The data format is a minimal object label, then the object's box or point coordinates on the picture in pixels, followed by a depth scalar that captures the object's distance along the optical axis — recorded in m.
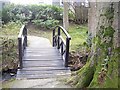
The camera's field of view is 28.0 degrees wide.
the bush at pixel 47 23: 14.98
